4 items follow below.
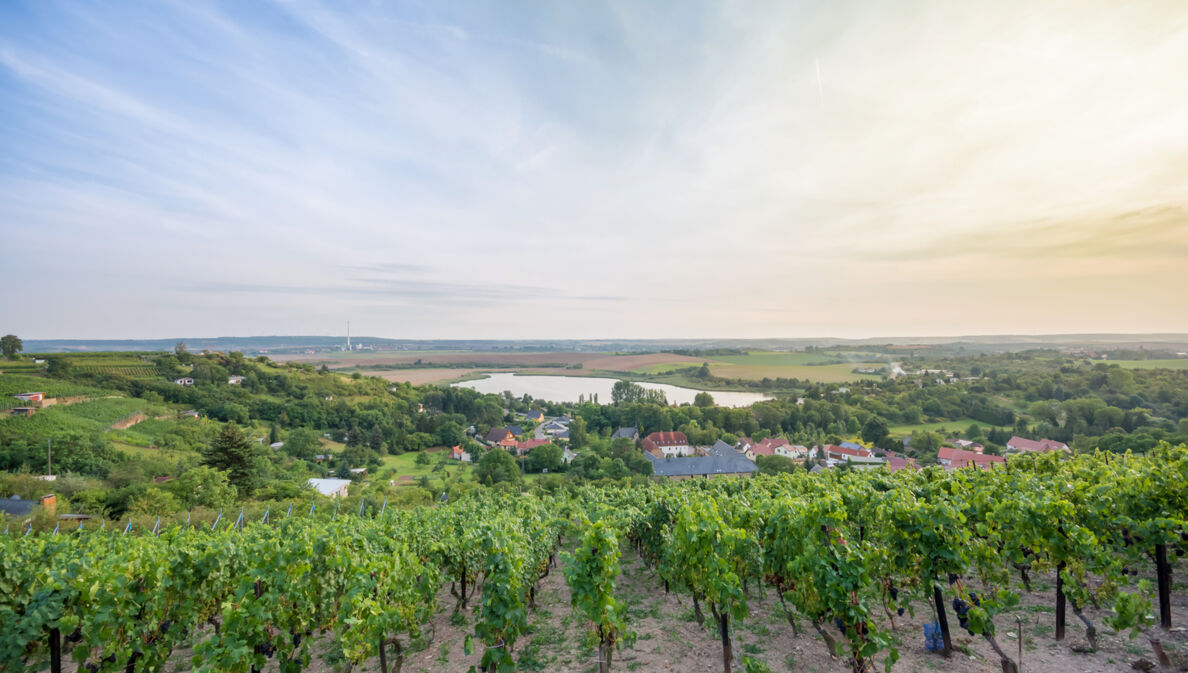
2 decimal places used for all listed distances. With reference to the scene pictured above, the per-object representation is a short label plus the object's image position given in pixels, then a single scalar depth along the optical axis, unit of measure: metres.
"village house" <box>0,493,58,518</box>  21.63
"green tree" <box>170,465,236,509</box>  23.86
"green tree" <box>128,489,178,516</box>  21.27
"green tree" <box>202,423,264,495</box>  30.78
